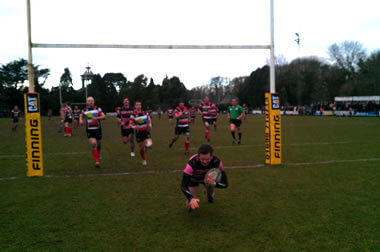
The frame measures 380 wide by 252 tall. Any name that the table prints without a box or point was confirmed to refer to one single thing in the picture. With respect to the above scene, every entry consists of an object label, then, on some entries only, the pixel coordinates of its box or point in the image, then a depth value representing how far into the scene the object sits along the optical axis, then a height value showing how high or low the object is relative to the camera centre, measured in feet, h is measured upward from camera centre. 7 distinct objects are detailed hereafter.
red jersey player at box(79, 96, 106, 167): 31.32 -0.98
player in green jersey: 47.83 -0.81
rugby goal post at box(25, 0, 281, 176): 26.63 +0.96
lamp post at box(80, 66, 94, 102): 173.42 +21.71
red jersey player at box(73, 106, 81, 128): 87.53 -0.03
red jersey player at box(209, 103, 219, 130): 57.80 -0.54
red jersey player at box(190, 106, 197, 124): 106.32 -0.82
